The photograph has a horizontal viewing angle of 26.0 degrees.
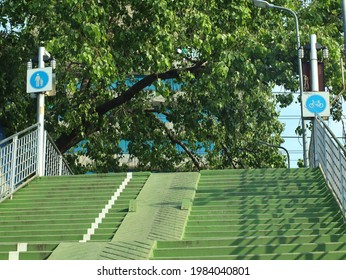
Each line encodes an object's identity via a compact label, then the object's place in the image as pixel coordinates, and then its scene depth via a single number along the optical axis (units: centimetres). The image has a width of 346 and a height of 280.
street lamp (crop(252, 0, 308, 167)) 1862
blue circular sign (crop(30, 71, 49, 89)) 1539
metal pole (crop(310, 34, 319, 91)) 1582
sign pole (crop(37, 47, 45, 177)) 1490
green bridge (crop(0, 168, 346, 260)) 843
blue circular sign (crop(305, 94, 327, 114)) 1508
